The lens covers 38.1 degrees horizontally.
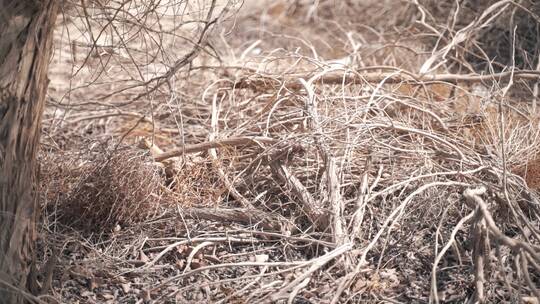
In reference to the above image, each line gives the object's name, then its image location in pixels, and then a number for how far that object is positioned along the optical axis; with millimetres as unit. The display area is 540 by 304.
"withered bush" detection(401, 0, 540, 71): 5355
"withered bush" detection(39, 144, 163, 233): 3432
